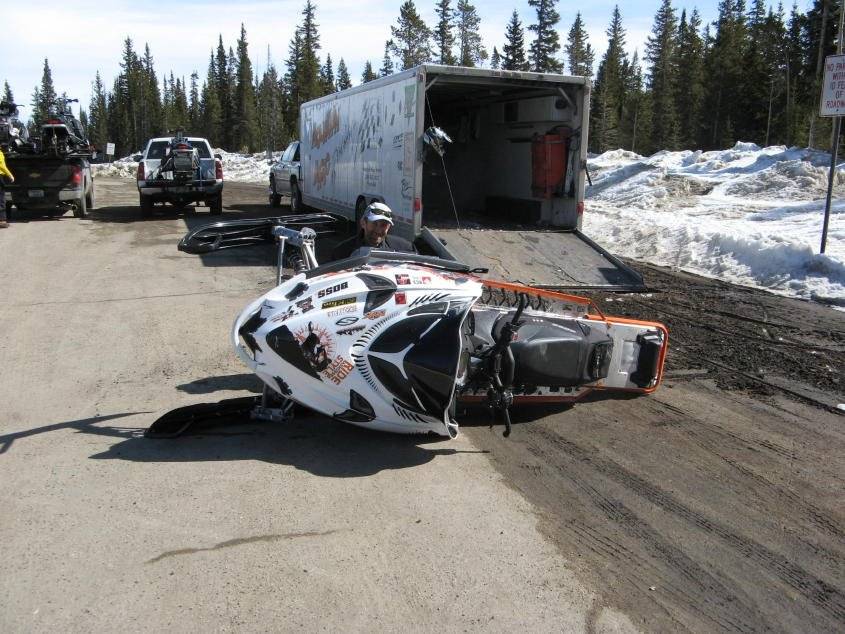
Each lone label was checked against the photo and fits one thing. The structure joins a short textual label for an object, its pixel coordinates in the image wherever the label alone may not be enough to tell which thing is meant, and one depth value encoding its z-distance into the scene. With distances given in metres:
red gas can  12.50
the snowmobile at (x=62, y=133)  19.94
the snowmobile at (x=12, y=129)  20.20
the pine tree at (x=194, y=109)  118.34
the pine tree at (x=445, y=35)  79.81
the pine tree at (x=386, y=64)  88.77
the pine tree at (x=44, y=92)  124.38
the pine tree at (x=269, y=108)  77.38
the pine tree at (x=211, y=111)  103.94
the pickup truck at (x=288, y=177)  21.23
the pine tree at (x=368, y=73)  98.25
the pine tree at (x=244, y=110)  94.38
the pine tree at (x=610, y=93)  70.69
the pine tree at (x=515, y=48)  72.38
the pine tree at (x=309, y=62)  76.75
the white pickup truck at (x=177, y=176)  19.77
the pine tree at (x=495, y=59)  83.19
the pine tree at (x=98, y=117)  122.62
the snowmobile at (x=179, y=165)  19.69
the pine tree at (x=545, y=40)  71.25
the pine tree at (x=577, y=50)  84.66
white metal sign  11.41
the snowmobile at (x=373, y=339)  4.69
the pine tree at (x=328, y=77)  89.12
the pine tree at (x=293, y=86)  78.00
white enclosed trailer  11.18
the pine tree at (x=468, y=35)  79.81
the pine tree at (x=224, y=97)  98.12
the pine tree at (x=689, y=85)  69.56
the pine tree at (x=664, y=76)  69.62
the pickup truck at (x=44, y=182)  19.23
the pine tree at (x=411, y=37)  80.75
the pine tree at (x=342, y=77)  101.25
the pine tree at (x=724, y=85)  60.03
